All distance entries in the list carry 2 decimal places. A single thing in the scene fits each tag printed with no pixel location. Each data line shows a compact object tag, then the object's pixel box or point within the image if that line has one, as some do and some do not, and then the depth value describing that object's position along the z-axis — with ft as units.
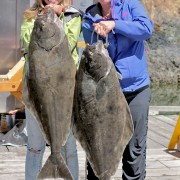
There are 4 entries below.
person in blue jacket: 11.12
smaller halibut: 9.28
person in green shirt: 11.60
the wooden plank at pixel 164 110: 29.32
